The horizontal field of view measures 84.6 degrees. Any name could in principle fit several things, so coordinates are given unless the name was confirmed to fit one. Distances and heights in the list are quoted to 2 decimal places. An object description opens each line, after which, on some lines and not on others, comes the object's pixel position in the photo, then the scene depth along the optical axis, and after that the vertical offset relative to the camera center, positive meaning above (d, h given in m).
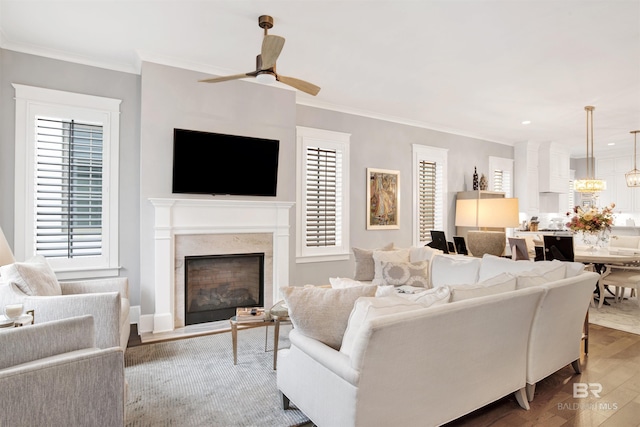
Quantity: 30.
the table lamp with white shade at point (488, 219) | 4.64 -0.03
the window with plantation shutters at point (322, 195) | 5.02 +0.31
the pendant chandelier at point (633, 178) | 6.54 +0.76
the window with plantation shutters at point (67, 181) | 3.49 +0.36
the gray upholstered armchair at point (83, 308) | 2.42 -0.66
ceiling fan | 2.45 +1.17
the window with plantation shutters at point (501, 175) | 7.43 +0.93
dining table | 4.57 -0.52
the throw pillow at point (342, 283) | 2.26 -0.44
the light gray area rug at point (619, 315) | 4.06 -1.24
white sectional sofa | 1.64 -0.73
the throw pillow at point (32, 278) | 2.47 -0.46
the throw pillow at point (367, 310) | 1.75 -0.47
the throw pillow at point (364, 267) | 4.12 -0.59
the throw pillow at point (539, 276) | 2.38 -0.42
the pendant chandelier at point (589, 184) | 5.80 +0.57
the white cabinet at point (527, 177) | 7.60 +0.89
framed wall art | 5.72 +0.29
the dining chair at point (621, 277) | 4.49 -0.77
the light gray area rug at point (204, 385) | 2.21 -1.26
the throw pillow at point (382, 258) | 3.93 -0.48
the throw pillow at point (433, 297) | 1.90 -0.44
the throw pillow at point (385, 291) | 1.96 -0.42
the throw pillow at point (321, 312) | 1.93 -0.53
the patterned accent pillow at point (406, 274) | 3.82 -0.62
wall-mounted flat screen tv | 3.87 +0.61
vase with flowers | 5.04 -0.10
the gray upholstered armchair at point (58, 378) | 1.35 -0.67
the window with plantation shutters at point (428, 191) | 6.27 +0.48
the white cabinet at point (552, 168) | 7.71 +1.12
